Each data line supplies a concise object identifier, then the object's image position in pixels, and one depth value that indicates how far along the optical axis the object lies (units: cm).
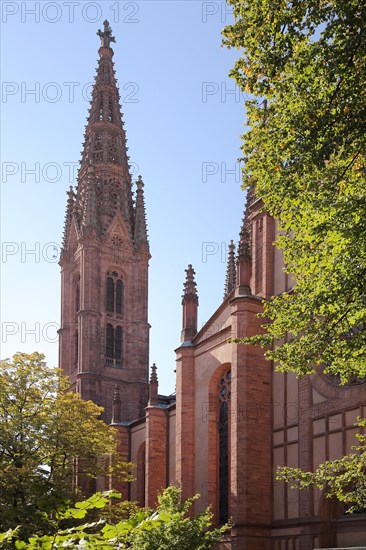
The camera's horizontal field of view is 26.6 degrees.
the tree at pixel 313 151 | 1133
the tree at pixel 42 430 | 2888
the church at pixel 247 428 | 2489
